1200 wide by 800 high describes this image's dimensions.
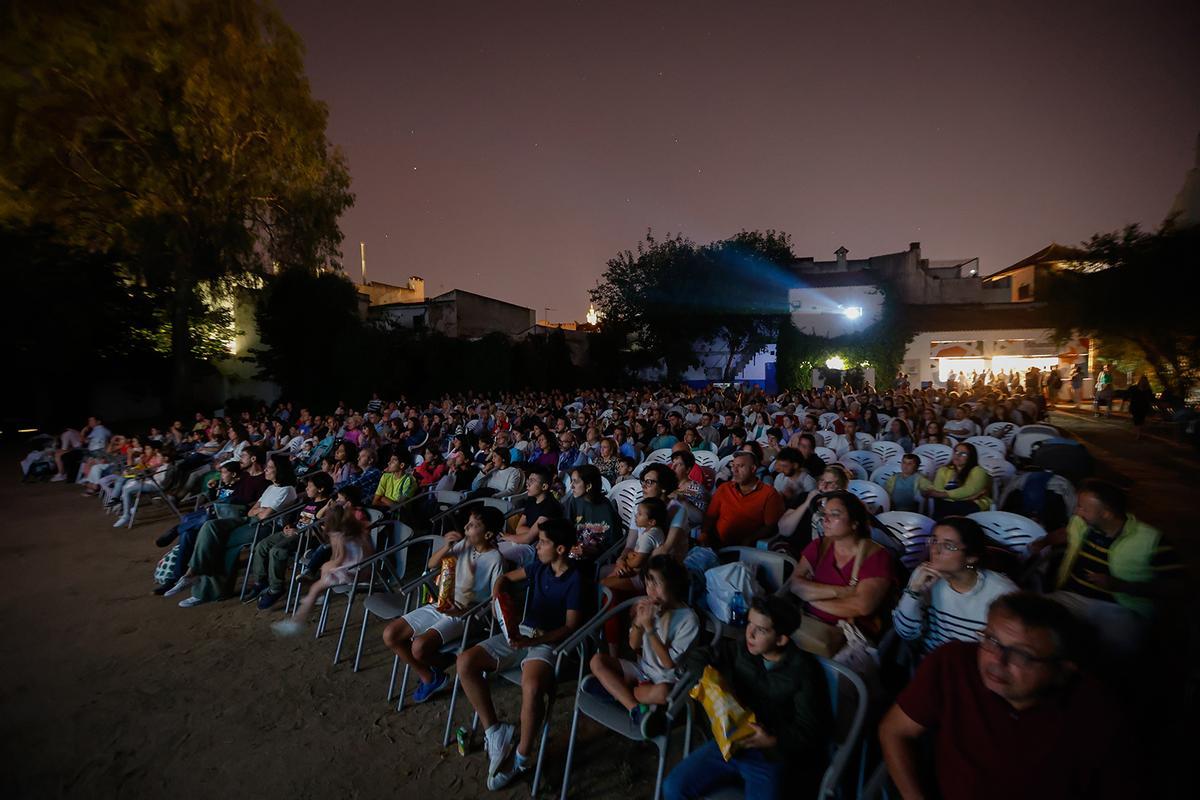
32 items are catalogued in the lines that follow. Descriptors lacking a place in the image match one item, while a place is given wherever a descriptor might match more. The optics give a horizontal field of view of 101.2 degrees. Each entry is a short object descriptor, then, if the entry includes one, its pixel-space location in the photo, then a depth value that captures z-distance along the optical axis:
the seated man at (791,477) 4.95
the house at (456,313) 27.12
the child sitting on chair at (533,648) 2.76
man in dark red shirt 1.55
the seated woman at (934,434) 7.11
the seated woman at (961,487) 4.67
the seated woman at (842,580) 2.65
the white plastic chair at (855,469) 6.27
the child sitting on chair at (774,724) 2.07
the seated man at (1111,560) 2.68
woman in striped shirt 2.44
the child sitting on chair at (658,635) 2.62
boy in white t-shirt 3.33
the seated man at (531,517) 3.97
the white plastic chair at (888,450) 6.74
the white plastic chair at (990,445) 7.02
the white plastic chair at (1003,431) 8.12
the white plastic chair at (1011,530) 3.63
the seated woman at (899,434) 7.37
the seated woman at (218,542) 5.04
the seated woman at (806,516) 4.04
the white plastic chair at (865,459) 6.65
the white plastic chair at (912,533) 3.90
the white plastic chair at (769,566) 3.46
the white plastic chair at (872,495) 4.75
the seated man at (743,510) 4.28
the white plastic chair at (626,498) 5.12
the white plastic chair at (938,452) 6.45
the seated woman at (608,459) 6.49
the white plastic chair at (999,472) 5.71
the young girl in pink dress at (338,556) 4.40
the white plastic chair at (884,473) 5.79
